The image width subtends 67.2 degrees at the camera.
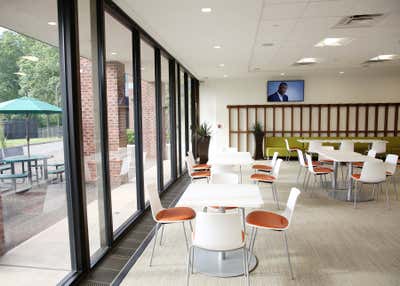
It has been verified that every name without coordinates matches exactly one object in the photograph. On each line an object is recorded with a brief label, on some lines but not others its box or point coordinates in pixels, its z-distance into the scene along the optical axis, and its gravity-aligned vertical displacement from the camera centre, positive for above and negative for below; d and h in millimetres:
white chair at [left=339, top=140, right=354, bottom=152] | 8086 -665
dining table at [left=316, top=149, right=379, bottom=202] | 5509 -703
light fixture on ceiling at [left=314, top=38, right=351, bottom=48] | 5793 +1579
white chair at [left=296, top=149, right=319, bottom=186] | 6480 -815
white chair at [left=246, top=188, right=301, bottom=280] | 2980 -1011
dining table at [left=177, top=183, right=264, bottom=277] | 2965 -783
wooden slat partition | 10828 +66
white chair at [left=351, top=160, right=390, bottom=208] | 4945 -847
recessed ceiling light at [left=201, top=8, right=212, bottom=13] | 3938 +1491
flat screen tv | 11070 +1171
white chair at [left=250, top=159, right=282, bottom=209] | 5164 -950
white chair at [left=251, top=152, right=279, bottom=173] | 6281 -948
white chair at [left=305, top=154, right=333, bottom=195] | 5840 -943
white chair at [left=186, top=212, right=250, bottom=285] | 2400 -883
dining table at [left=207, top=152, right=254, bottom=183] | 5406 -700
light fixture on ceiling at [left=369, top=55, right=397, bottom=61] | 7674 +1650
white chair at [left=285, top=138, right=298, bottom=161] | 10014 -960
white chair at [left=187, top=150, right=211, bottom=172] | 6295 -934
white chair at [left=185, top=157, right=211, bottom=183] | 5626 -955
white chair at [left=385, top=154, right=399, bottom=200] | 5418 -788
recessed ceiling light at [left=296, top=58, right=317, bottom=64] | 8077 +1682
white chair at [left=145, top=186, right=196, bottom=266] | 3215 -999
